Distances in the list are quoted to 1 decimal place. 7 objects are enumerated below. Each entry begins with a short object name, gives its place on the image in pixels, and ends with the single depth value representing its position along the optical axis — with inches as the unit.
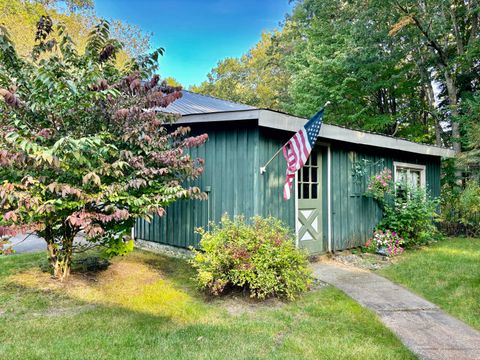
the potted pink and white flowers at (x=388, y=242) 247.5
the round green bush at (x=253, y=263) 147.4
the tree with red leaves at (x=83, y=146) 136.1
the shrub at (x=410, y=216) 269.0
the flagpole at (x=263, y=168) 194.3
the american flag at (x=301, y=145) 164.2
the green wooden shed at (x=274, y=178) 196.7
